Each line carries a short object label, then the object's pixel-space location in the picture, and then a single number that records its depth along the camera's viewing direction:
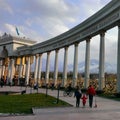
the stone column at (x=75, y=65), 22.33
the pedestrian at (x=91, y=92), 11.22
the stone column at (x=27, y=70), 34.91
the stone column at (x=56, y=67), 26.90
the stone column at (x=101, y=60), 17.29
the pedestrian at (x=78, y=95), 11.16
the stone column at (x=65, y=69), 24.44
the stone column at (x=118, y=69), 14.85
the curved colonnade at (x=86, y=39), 15.91
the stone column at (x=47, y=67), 29.03
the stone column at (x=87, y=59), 20.27
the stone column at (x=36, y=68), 33.31
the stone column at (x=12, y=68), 37.93
